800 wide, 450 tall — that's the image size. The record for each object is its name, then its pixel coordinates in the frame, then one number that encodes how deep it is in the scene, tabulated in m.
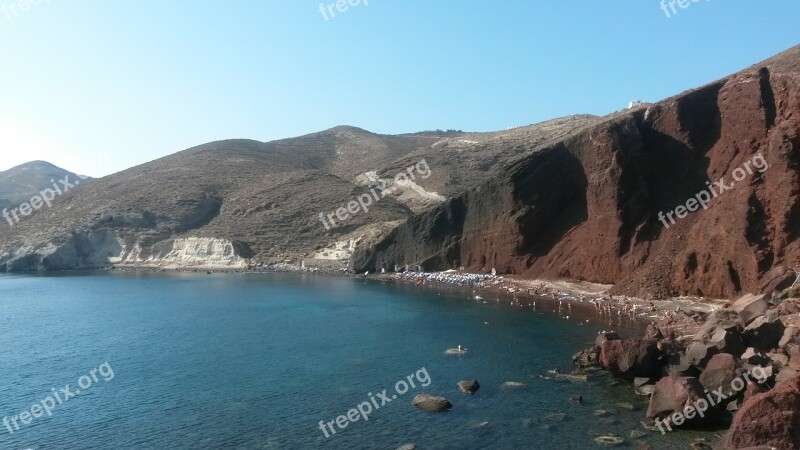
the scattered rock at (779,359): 27.59
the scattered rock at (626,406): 27.39
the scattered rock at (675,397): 24.81
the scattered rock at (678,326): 37.95
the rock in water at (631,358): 31.41
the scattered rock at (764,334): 31.34
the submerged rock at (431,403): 27.83
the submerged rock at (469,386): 30.35
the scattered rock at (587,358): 34.28
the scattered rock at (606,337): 35.15
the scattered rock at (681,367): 29.05
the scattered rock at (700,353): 29.27
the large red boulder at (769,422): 19.66
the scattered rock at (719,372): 26.22
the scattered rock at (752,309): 35.78
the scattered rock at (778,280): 39.88
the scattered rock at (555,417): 26.09
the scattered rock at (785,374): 25.05
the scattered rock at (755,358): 27.70
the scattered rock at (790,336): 29.60
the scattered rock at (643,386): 29.36
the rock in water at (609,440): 23.27
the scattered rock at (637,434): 23.97
